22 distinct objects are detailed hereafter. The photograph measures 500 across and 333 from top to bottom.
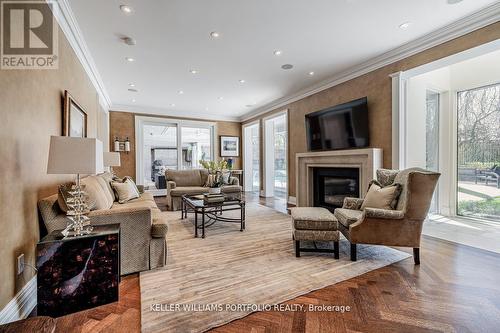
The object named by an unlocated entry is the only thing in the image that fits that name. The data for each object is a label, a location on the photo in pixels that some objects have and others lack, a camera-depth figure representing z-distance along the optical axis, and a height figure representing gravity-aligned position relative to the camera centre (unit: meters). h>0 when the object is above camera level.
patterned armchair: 2.38 -0.58
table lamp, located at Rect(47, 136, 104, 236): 1.74 +0.03
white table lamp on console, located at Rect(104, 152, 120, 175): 4.22 +0.13
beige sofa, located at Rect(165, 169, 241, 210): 5.05 -0.45
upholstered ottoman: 2.60 -0.73
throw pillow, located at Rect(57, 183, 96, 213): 1.99 -0.26
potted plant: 4.48 -0.17
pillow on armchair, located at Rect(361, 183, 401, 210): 2.64 -0.37
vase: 4.10 -0.44
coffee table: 3.42 -0.64
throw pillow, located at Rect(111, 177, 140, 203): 3.64 -0.41
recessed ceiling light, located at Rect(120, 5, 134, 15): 2.44 +1.70
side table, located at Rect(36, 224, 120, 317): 1.66 -0.80
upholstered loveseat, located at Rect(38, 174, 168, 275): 2.00 -0.61
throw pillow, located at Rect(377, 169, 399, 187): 3.01 -0.14
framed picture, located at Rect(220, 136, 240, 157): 8.16 +0.72
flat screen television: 3.99 +0.76
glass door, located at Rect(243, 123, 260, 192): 8.25 +0.25
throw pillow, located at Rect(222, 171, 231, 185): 5.42 -0.27
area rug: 1.69 -1.07
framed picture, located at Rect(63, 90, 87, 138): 2.72 +0.65
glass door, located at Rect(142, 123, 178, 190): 7.25 +0.50
